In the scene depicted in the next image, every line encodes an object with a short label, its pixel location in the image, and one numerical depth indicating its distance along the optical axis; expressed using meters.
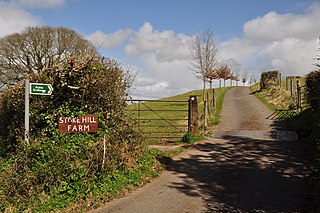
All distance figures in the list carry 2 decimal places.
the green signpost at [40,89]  8.27
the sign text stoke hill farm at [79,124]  8.69
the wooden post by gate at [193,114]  13.13
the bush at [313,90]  11.81
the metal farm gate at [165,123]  13.79
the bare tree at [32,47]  26.69
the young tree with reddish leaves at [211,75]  24.47
